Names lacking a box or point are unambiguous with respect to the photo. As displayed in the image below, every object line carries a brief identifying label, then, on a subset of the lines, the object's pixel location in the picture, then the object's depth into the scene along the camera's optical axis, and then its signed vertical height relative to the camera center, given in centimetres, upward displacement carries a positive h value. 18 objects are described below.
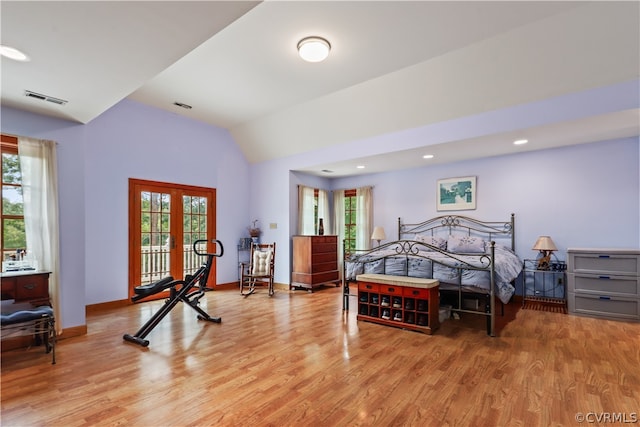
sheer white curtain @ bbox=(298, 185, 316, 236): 702 +1
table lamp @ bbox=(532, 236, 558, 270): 489 -60
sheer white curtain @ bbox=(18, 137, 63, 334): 338 +11
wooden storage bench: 379 -115
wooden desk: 313 -74
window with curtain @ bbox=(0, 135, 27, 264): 354 +12
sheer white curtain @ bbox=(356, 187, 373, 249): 732 -12
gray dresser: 413 -100
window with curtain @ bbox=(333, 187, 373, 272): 734 -10
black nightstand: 505 -125
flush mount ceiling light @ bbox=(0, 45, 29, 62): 219 +117
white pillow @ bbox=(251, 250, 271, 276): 629 -99
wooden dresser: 643 -105
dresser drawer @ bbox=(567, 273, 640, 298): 414 -102
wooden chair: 614 -111
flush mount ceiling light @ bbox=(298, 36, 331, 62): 334 +179
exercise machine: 346 -101
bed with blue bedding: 384 -70
